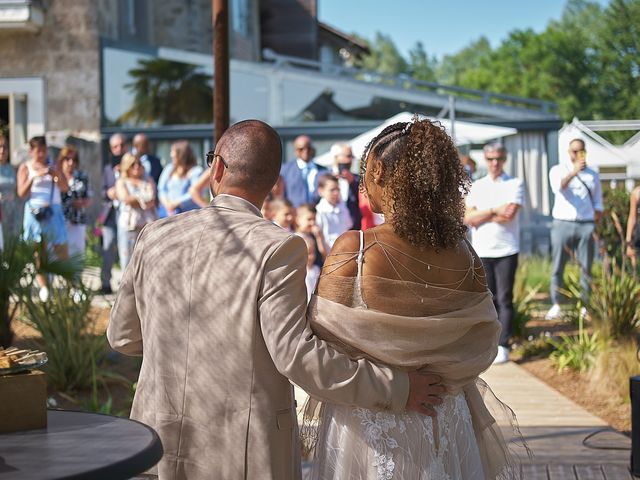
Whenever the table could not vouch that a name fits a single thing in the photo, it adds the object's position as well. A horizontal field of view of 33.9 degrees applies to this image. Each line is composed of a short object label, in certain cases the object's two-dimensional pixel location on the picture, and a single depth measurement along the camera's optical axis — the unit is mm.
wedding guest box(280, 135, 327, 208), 12328
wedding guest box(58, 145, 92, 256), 12430
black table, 2451
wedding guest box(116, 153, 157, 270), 11836
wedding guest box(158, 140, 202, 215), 11734
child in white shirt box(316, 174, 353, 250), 10773
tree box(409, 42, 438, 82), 155875
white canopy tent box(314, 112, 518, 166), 15961
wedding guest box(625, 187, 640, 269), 11500
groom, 3123
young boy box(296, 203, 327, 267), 9875
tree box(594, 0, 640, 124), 74500
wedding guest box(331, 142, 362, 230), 11508
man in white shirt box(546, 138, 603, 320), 11641
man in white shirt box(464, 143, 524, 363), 9555
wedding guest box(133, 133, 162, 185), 12688
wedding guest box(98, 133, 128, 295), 12992
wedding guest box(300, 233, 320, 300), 9211
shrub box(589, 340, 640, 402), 8352
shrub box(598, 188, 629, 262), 12703
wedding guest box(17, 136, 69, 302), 11531
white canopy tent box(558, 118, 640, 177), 25531
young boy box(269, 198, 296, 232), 9867
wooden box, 2873
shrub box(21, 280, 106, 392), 7984
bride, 3250
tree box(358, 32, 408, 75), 146000
